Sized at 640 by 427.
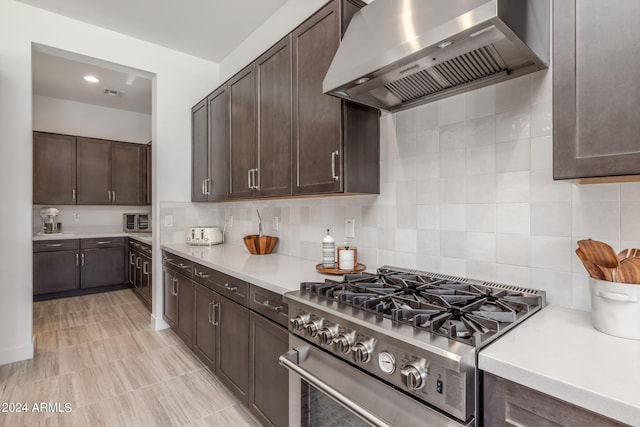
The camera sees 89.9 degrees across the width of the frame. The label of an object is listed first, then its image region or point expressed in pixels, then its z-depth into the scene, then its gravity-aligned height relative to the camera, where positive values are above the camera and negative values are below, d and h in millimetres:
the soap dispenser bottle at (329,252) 1850 -227
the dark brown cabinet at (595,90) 829 +334
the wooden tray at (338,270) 1725 -314
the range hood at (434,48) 978 +576
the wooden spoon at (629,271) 874 -165
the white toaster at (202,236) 3193 -227
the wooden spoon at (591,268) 955 -171
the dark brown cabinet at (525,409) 690 -457
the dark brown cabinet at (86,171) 4500 +648
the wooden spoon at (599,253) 938 -125
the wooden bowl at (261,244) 2594 -251
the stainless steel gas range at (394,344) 850 -409
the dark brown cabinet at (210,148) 2855 +639
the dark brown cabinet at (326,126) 1665 +481
